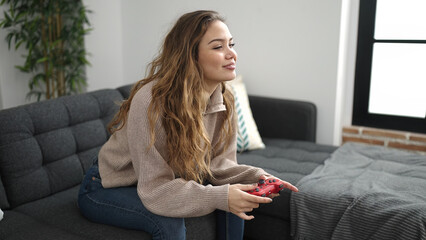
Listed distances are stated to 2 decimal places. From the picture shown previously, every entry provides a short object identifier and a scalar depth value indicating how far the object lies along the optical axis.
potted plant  3.14
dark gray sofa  1.71
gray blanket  1.72
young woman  1.52
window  2.68
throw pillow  2.56
